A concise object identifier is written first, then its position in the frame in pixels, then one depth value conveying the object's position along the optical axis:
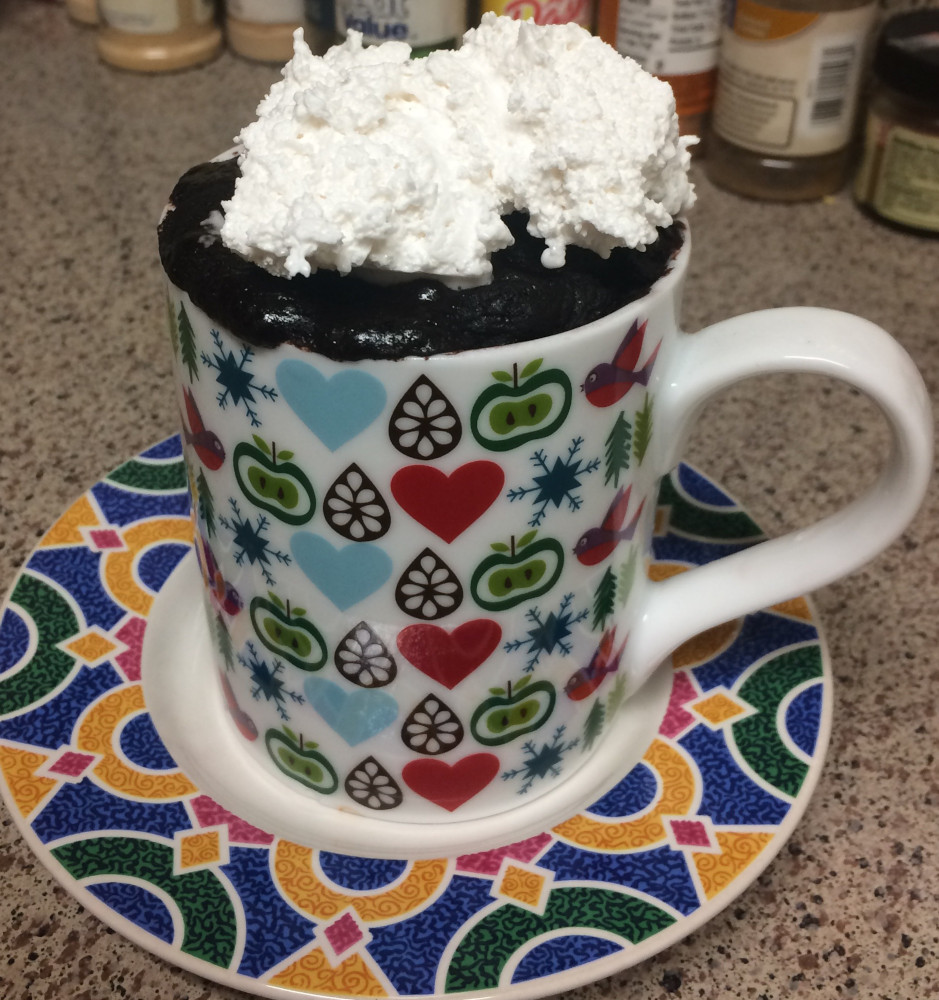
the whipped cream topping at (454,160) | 0.34
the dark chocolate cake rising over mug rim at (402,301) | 0.34
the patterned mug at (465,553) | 0.36
